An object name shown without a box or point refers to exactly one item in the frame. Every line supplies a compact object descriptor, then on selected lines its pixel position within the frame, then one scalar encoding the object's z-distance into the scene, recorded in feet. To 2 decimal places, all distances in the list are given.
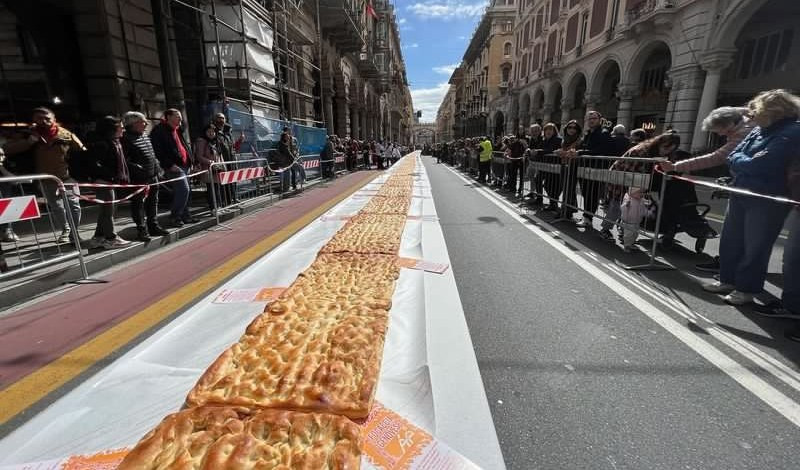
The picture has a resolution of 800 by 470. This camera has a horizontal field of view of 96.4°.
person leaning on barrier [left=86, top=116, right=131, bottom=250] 15.56
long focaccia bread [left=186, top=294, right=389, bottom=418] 6.18
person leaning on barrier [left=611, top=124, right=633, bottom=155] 19.85
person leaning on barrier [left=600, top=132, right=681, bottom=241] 15.97
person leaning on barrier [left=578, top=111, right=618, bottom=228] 19.76
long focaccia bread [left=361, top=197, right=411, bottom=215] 23.79
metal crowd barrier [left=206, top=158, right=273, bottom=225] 22.87
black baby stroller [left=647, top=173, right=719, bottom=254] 15.65
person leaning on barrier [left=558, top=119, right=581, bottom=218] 21.59
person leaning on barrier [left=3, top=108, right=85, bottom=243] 15.42
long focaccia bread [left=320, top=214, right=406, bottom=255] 14.82
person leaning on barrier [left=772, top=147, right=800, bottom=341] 9.56
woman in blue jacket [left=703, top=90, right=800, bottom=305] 9.80
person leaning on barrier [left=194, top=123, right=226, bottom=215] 23.17
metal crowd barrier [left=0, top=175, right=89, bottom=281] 11.69
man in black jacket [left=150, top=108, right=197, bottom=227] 19.03
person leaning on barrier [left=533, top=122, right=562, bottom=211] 25.23
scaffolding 35.27
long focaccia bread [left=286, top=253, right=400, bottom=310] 9.93
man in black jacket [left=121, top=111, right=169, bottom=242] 16.65
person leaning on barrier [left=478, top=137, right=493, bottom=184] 46.68
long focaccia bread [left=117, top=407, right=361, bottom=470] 5.02
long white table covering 5.73
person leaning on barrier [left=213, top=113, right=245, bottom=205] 24.36
